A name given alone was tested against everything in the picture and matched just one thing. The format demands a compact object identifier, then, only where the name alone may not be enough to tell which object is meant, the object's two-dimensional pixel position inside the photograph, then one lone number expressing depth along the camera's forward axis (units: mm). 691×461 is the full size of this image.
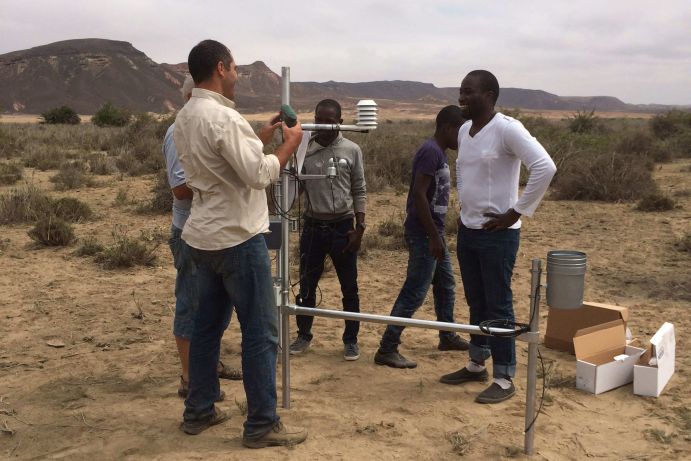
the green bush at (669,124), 23402
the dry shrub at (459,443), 3185
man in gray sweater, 4270
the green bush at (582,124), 24842
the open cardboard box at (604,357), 3914
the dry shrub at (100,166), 14375
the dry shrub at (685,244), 7480
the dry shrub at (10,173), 12414
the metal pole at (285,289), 3447
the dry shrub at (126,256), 6883
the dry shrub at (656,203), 9797
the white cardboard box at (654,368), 3814
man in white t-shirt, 3285
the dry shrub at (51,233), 7711
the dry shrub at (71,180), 12242
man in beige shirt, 2748
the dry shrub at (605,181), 11016
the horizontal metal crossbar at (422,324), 3010
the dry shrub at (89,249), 7375
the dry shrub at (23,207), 9000
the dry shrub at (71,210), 9211
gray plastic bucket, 2941
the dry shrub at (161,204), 9914
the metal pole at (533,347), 2975
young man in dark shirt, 4039
